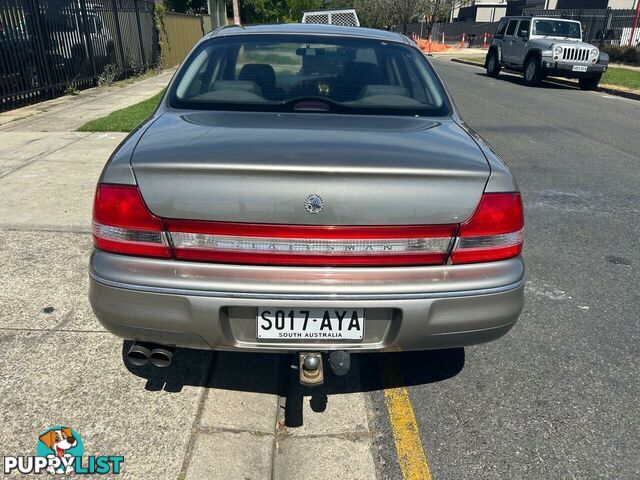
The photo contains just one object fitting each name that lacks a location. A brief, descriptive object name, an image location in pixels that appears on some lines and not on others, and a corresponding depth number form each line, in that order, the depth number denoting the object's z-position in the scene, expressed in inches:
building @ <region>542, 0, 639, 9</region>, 1668.3
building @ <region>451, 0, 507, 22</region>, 2383.1
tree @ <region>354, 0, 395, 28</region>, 2059.5
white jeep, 604.1
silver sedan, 77.0
